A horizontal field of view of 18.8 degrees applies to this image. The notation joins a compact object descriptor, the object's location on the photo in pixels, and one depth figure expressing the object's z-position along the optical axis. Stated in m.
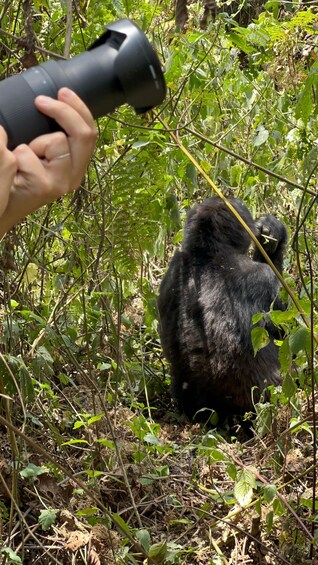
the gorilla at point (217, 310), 4.83
